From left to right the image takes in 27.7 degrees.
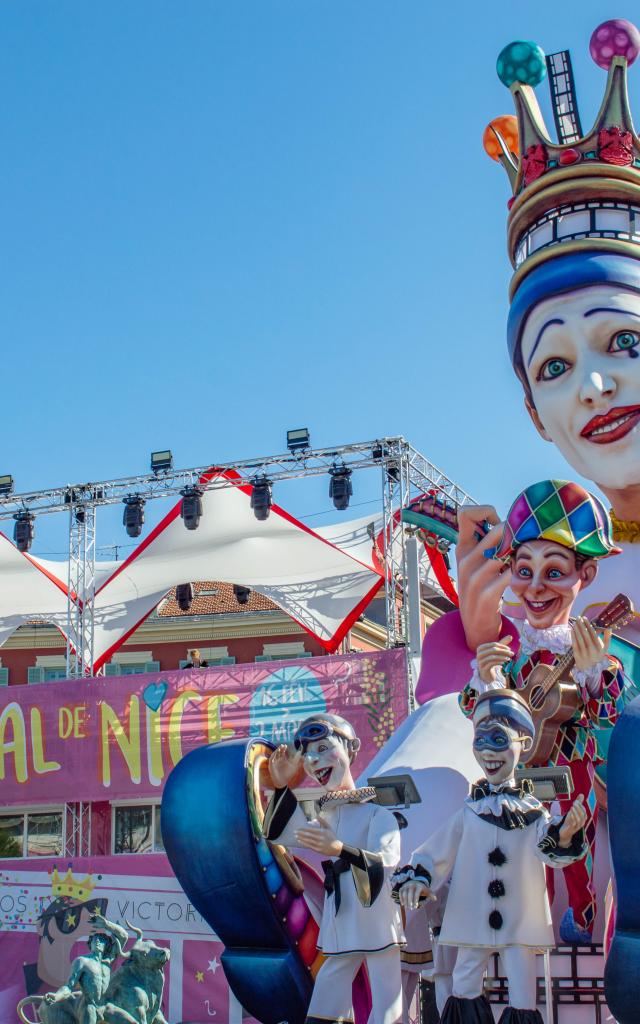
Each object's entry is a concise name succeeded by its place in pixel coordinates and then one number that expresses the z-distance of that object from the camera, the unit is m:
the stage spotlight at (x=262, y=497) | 14.23
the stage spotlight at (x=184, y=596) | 18.22
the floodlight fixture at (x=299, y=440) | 14.02
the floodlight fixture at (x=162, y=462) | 14.59
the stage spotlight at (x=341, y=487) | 13.66
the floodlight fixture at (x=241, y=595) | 20.67
